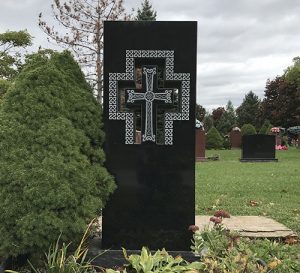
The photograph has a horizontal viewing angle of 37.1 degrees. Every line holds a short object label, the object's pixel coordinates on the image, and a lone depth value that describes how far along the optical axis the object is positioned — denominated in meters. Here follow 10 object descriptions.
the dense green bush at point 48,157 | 3.96
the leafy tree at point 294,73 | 37.36
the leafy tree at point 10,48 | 25.77
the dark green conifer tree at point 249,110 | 69.06
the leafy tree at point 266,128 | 45.52
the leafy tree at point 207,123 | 54.84
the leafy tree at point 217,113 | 81.91
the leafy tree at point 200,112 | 71.95
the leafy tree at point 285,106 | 54.41
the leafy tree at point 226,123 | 63.68
